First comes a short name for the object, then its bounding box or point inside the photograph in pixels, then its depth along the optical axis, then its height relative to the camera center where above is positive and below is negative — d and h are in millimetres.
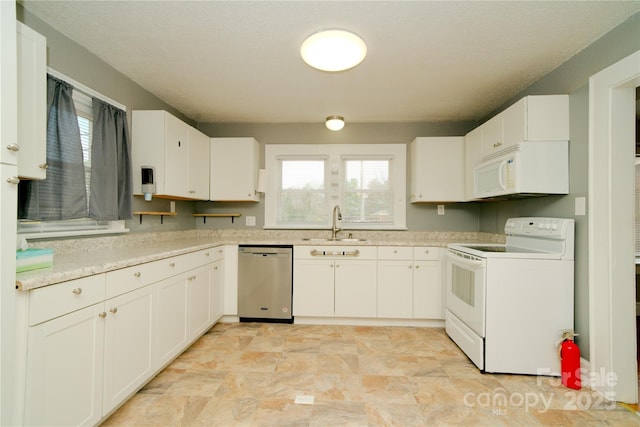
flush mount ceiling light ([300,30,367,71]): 1803 +1089
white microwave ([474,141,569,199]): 2285 +412
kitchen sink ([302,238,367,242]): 3338 -263
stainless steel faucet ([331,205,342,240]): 3680 -19
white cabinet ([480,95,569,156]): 2281 +808
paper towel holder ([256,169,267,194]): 3771 +473
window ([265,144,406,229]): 3852 +429
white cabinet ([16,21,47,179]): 1395 +552
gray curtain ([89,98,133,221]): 2217 +401
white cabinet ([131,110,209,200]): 2691 +626
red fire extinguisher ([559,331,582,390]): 2059 -1036
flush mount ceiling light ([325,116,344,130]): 3256 +1080
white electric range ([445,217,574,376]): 2191 -645
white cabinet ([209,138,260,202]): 3619 +593
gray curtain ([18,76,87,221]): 1712 +280
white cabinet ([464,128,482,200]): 3105 +701
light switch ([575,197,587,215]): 2107 +111
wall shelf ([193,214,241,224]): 3900 +5
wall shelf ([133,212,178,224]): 2813 +18
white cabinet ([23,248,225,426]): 1278 -694
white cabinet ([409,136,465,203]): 3492 +603
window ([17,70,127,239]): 2000 +446
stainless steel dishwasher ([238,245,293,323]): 3285 -739
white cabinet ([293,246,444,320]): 3221 -722
